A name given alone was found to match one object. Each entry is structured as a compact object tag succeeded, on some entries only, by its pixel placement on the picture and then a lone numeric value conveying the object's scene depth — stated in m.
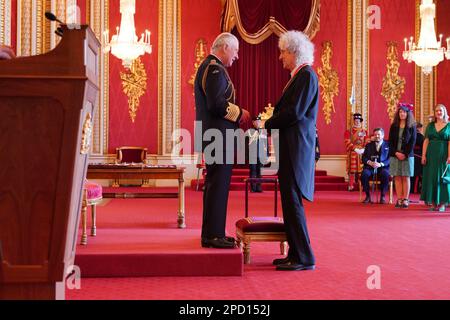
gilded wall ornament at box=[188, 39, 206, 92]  13.14
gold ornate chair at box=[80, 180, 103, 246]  4.52
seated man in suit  9.29
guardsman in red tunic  11.71
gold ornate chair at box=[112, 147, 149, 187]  12.58
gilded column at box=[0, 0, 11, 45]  6.45
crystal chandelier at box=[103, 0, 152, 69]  10.80
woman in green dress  7.81
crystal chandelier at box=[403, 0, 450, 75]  11.15
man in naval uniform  3.78
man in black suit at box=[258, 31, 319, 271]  3.89
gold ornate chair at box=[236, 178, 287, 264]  4.15
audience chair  9.33
